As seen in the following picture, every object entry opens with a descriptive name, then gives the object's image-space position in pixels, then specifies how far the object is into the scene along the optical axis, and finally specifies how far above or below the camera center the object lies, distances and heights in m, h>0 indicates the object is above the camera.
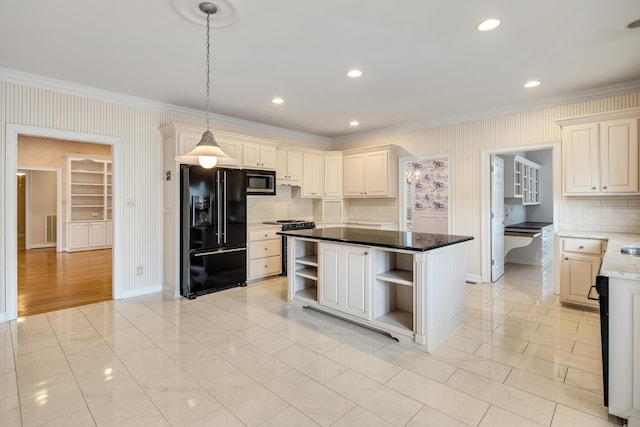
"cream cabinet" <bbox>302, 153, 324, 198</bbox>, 6.21 +0.76
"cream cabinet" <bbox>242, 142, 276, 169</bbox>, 5.12 +0.94
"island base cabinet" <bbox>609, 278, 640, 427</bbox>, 1.84 -0.78
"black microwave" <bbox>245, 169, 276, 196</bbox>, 5.21 +0.52
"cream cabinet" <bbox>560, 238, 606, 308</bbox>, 3.75 -0.64
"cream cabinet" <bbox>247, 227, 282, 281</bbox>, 5.21 -0.64
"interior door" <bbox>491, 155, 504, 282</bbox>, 5.12 -0.08
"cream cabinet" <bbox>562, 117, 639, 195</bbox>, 3.62 +0.63
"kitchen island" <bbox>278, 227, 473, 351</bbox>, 2.80 -0.65
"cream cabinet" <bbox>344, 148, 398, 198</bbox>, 5.93 +0.74
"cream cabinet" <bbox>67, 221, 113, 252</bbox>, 8.13 -0.50
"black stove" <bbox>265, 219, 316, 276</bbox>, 5.50 -0.20
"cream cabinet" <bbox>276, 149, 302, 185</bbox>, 5.81 +0.86
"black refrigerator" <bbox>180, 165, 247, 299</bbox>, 4.43 -0.21
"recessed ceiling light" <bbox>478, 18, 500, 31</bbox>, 2.55 +1.49
